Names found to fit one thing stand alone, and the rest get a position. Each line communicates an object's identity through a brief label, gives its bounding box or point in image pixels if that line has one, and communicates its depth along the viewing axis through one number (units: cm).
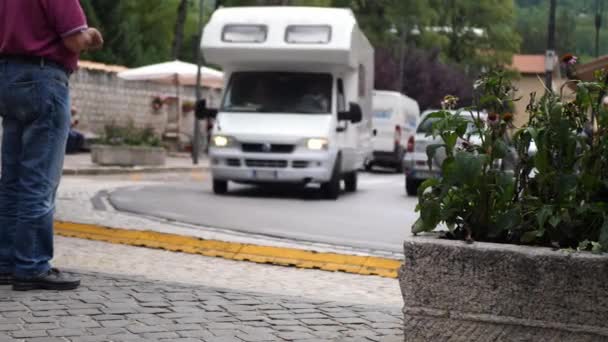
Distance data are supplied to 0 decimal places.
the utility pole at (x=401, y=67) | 5402
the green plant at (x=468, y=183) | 457
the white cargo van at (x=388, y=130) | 3266
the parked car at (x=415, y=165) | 1928
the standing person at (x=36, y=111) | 575
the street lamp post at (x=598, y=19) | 2707
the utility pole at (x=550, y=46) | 2978
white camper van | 1680
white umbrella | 3278
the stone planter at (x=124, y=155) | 2512
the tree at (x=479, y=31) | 7219
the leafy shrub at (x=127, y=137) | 2581
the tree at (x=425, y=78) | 5934
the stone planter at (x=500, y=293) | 420
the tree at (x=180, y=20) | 5866
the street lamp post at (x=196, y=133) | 2983
